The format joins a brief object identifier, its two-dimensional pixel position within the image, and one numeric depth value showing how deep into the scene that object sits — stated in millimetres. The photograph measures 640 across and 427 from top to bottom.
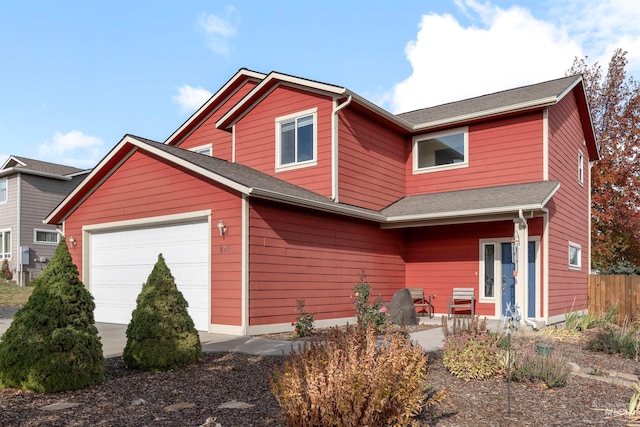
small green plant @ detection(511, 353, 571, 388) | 6336
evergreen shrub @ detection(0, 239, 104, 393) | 5926
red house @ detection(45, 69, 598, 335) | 10953
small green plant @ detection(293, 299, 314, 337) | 10312
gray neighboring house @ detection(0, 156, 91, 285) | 26438
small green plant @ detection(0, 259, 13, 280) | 25922
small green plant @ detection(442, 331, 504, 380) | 6562
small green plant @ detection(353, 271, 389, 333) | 10562
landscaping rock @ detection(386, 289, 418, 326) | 12328
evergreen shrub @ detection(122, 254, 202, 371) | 6980
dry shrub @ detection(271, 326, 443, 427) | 3902
